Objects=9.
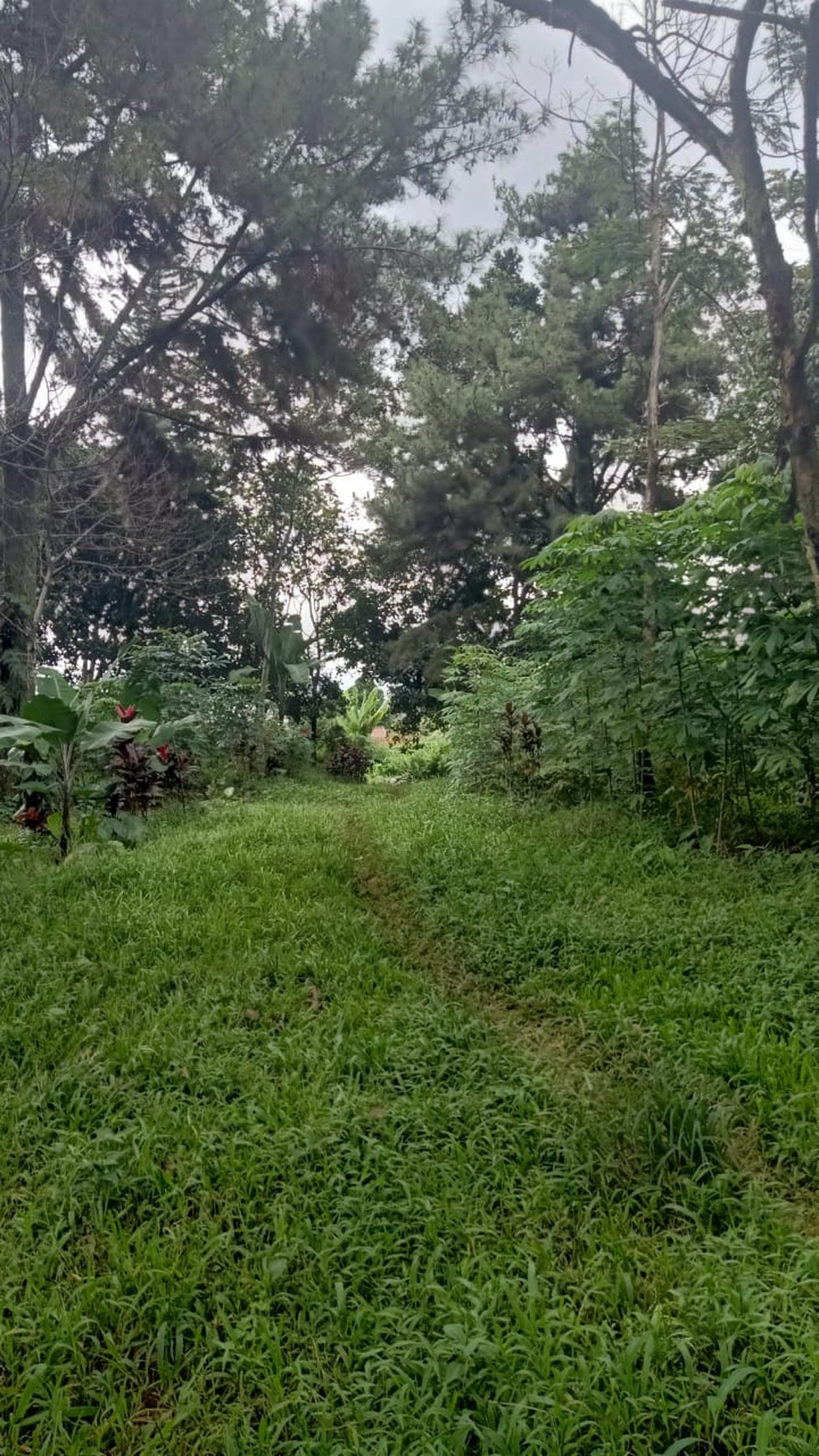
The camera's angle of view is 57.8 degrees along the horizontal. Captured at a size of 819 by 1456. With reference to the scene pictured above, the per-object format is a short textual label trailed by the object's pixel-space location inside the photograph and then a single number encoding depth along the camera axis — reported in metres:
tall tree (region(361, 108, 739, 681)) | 13.24
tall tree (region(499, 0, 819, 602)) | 3.33
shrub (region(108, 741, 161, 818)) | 6.16
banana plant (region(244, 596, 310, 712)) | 12.43
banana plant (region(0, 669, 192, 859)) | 4.88
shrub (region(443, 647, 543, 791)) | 7.13
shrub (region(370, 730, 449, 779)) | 12.94
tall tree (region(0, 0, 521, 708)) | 6.80
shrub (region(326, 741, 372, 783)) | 13.14
